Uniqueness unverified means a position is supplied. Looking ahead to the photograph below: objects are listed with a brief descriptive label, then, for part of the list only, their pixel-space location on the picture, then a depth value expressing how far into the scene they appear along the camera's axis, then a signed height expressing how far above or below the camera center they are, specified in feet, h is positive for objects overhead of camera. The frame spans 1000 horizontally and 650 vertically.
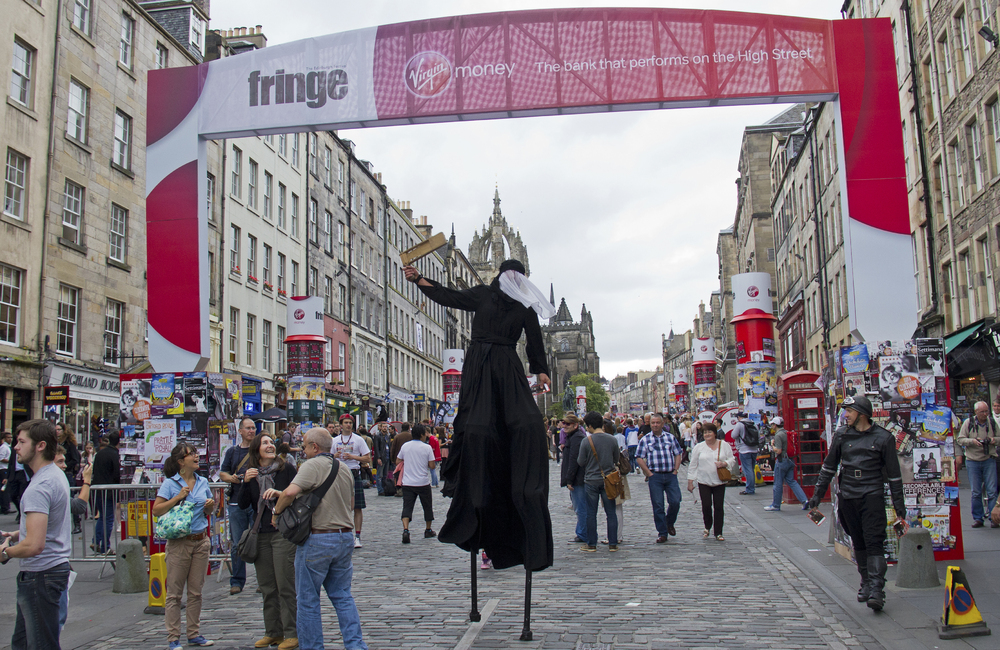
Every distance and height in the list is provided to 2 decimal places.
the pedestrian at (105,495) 34.53 -1.62
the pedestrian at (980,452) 38.75 -0.70
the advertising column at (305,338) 95.45 +12.43
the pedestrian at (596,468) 37.04 -1.03
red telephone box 56.65 +0.72
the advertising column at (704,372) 130.41 +10.99
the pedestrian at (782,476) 50.98 -2.16
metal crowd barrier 32.81 -2.43
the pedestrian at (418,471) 43.21 -1.18
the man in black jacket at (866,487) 23.84 -1.36
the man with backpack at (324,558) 19.27 -2.43
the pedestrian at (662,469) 40.06 -1.20
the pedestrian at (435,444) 67.34 +0.29
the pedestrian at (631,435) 75.77 +0.79
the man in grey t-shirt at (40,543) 15.76 -1.61
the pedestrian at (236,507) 27.63 -1.82
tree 379.14 +24.68
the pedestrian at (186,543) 21.44 -2.33
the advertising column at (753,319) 86.48 +12.59
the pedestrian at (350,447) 44.68 +0.13
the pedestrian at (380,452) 76.89 -0.29
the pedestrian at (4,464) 53.99 -0.50
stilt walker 19.58 -0.09
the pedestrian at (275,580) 21.38 -3.27
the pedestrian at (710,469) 39.27 -1.24
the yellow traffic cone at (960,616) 20.35 -4.21
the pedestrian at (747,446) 61.72 -0.34
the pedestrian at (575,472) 38.81 -1.25
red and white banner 33.30 +14.81
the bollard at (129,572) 29.73 -4.05
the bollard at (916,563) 26.37 -3.84
